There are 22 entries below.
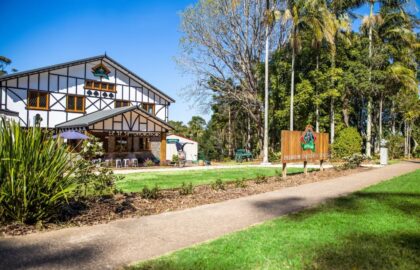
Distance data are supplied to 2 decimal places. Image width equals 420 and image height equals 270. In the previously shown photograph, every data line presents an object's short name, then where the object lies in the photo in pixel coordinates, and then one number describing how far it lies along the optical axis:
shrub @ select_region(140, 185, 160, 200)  8.56
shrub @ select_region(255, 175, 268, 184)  12.13
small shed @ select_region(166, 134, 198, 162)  32.28
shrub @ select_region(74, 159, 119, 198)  7.37
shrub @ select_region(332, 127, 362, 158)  27.11
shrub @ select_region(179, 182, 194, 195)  9.37
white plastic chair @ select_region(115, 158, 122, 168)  22.33
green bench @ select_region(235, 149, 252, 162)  29.25
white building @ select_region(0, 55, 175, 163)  23.55
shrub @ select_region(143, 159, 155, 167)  23.20
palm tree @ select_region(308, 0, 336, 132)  25.33
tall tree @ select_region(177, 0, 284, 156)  29.83
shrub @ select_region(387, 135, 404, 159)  32.25
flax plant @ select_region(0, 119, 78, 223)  5.66
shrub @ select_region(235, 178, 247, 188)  10.80
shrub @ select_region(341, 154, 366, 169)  17.84
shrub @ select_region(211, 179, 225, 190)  10.20
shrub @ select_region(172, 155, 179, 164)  24.20
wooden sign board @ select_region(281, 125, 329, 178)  13.88
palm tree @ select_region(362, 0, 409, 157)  29.03
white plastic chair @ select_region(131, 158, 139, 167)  23.33
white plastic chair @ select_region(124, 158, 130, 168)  23.45
